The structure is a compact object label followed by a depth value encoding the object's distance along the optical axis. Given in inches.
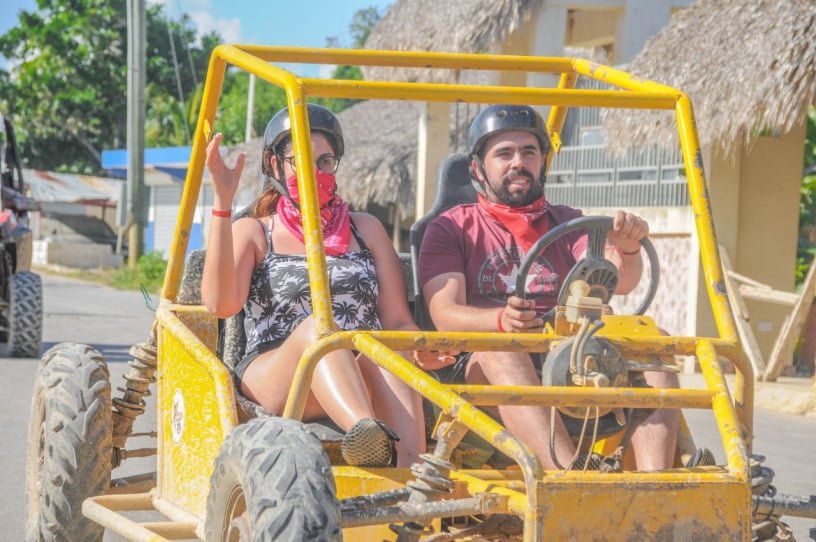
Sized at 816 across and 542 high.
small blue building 1400.1
